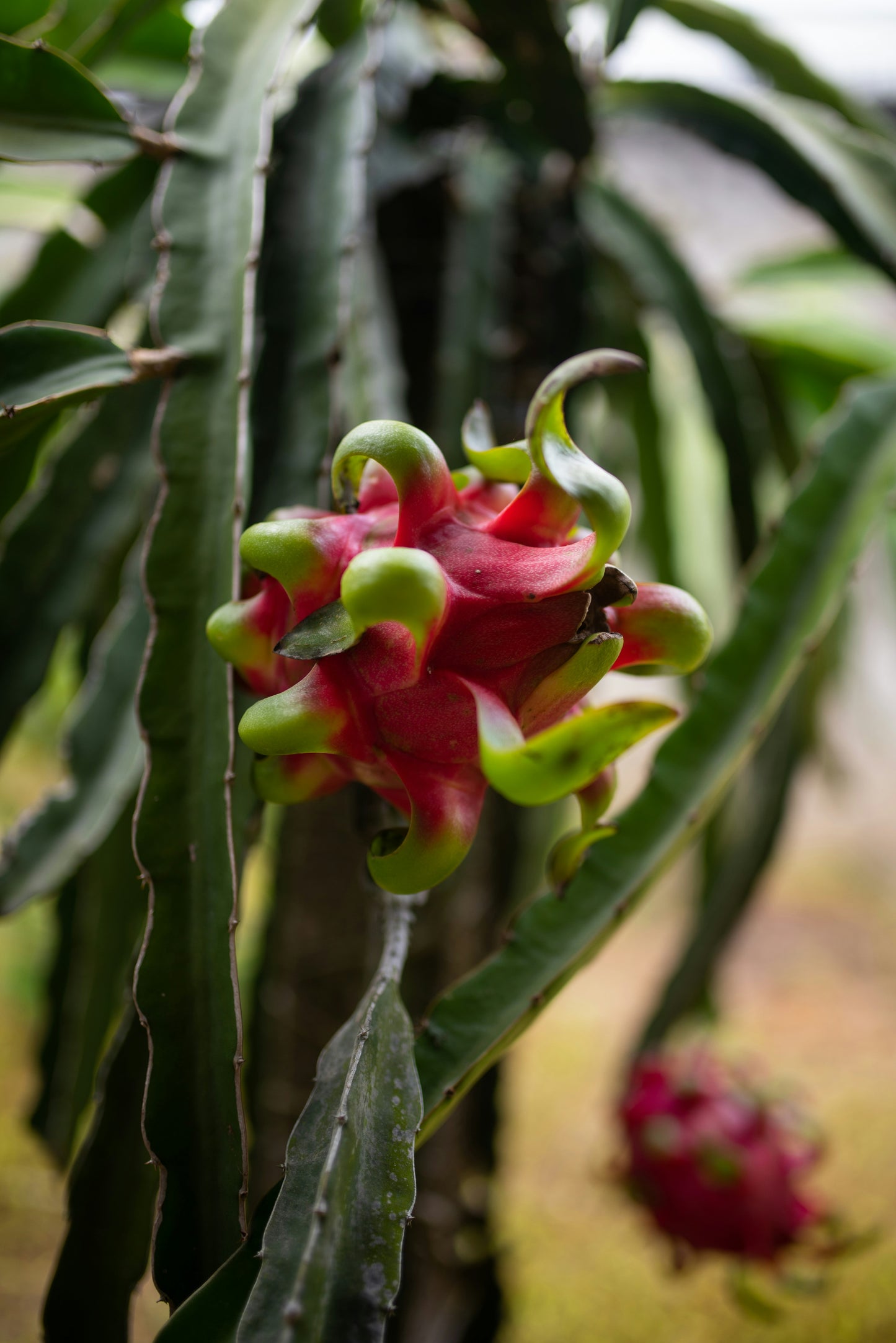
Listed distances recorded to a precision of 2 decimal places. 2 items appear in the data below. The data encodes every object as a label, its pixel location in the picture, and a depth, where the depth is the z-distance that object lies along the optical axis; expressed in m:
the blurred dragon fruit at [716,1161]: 0.83
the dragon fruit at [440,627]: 0.27
